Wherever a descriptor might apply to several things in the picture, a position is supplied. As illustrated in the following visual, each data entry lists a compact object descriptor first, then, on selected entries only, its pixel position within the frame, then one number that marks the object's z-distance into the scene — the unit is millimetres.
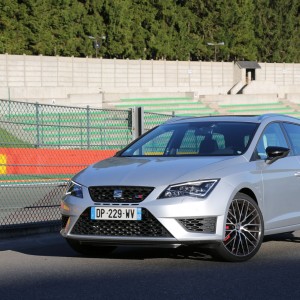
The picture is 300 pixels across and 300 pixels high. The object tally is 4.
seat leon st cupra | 8250
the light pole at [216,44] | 86950
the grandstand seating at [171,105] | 52062
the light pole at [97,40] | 75000
